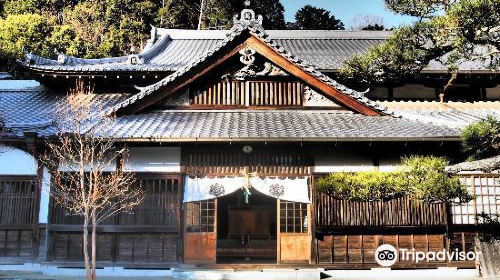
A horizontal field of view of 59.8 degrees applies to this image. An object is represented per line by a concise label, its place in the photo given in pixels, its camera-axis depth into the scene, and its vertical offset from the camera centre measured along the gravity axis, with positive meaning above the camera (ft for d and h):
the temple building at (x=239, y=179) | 38.91 +2.85
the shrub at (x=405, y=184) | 31.53 +2.06
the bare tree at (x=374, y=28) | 120.35 +50.54
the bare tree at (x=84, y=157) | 34.88 +4.44
